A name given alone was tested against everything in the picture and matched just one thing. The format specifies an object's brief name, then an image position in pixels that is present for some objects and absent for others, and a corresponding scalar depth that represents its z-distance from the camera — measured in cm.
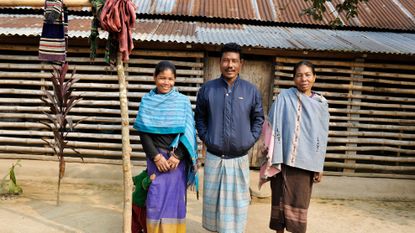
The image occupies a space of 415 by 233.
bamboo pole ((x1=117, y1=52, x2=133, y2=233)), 280
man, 282
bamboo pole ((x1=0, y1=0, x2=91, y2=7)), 304
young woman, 286
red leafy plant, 419
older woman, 298
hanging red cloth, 264
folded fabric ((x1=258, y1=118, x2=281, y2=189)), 301
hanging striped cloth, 316
